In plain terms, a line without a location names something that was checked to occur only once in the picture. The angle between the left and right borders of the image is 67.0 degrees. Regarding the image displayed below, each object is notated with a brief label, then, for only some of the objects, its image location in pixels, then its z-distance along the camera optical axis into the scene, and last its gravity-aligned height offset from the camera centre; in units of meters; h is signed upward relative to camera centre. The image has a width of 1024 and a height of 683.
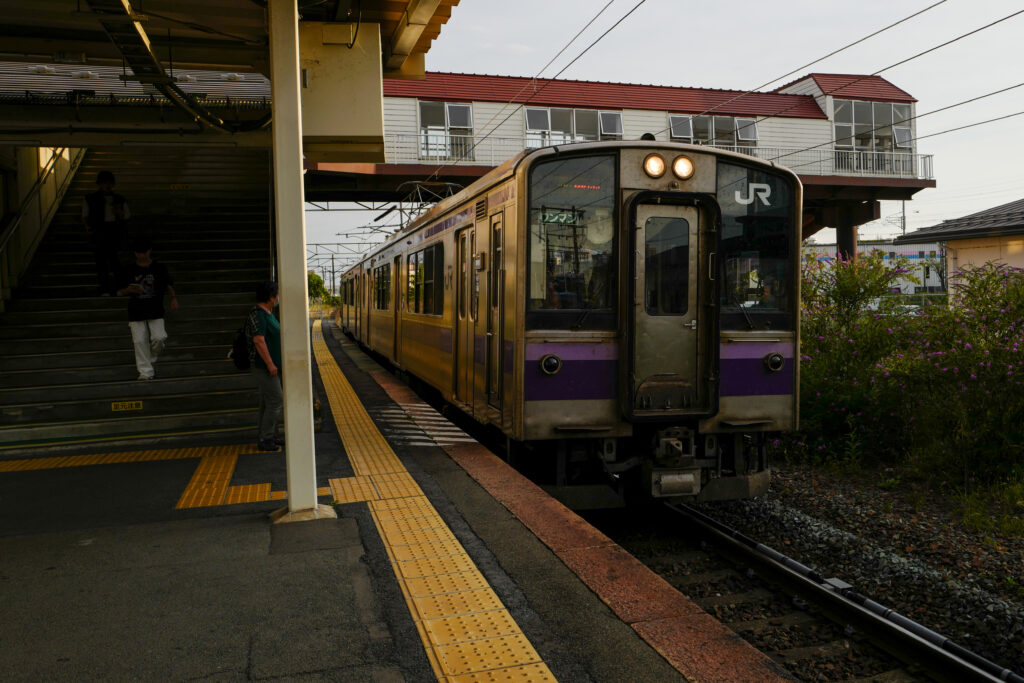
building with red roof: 24.77 +6.07
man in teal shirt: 7.02 -0.48
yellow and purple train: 5.76 -0.10
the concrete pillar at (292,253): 4.79 +0.35
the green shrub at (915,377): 7.06 -0.81
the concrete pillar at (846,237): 29.53 +2.44
